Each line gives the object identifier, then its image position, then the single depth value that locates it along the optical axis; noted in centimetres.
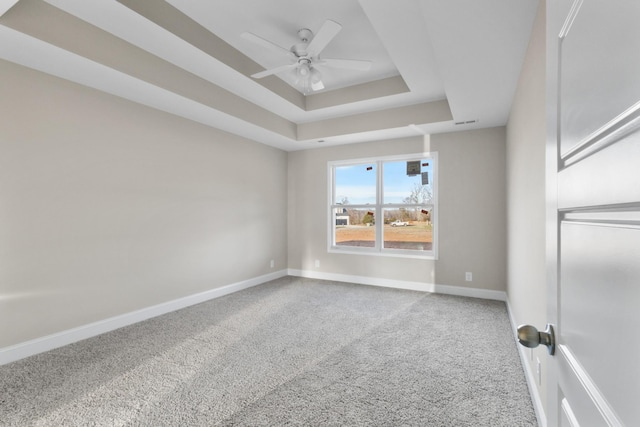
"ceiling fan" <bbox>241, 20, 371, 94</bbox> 247
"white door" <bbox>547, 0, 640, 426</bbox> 41
